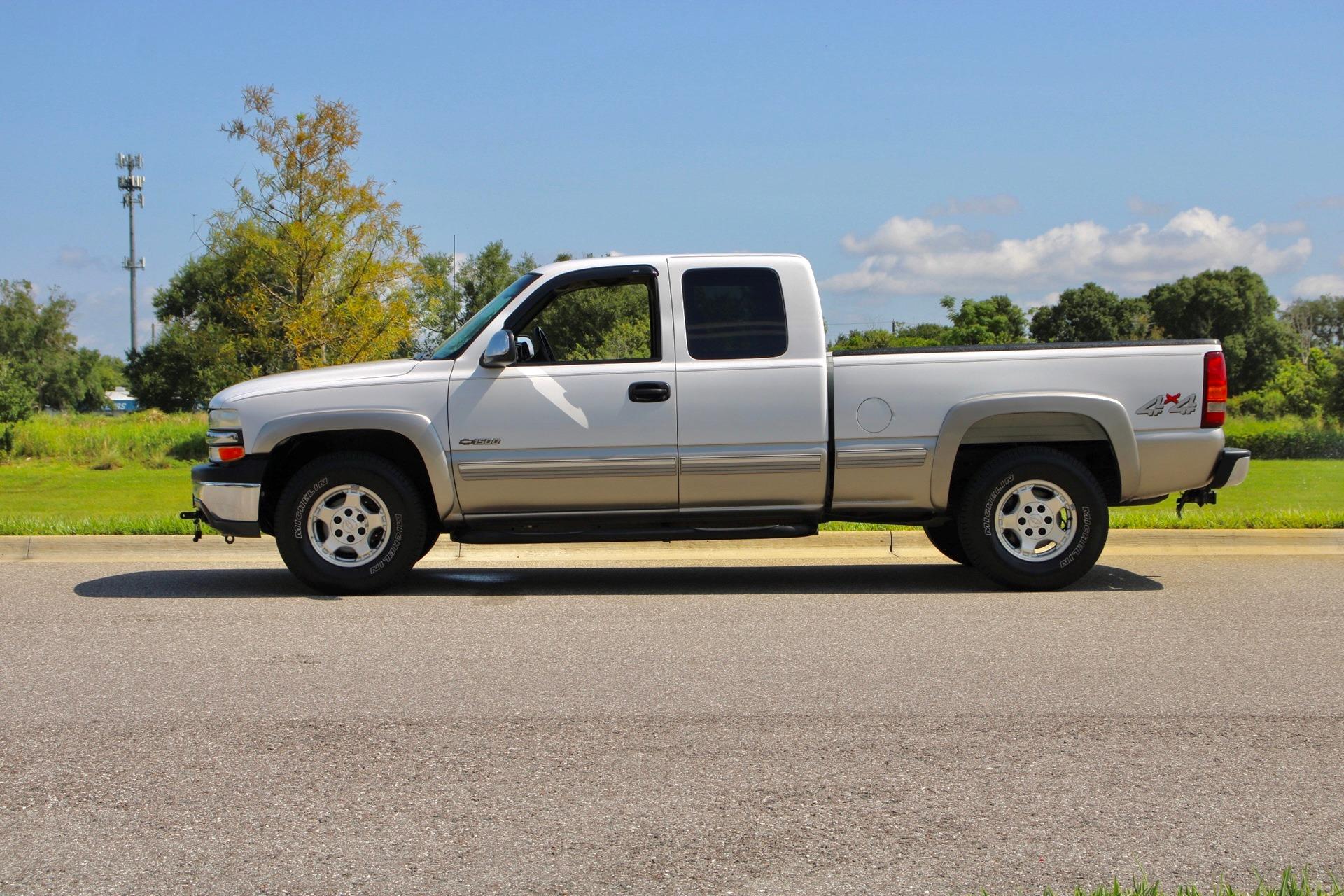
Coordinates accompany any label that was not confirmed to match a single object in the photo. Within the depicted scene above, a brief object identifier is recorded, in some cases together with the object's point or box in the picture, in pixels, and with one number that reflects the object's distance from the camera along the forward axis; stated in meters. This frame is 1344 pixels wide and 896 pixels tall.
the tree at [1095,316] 81.31
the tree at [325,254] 25.31
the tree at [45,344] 94.12
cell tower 71.88
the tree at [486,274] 62.09
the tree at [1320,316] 100.88
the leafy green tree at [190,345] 59.59
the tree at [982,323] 61.38
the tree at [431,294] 26.59
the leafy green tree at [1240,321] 79.81
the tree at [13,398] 32.97
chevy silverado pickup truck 8.05
